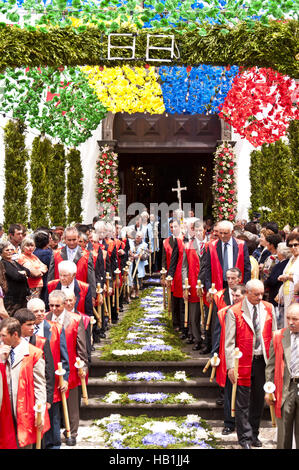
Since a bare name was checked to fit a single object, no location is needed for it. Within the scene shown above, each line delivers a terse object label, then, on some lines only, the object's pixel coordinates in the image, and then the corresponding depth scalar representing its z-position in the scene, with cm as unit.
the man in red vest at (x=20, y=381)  470
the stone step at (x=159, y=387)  812
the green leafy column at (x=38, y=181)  1344
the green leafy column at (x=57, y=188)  1630
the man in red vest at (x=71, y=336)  614
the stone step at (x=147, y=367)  861
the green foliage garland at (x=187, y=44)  812
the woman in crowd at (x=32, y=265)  794
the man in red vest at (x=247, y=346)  642
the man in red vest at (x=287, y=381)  499
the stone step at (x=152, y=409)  767
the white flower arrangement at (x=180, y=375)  827
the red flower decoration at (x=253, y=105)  1236
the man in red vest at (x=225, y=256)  819
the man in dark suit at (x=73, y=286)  698
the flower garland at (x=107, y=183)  1895
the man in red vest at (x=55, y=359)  581
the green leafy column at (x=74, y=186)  1872
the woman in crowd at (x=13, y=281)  716
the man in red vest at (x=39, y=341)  505
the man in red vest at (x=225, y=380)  686
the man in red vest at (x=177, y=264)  1040
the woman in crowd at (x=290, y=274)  659
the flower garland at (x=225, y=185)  1878
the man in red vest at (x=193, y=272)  969
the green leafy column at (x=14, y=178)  1160
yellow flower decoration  1426
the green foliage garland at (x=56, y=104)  1281
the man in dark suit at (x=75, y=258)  816
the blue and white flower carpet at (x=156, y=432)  652
